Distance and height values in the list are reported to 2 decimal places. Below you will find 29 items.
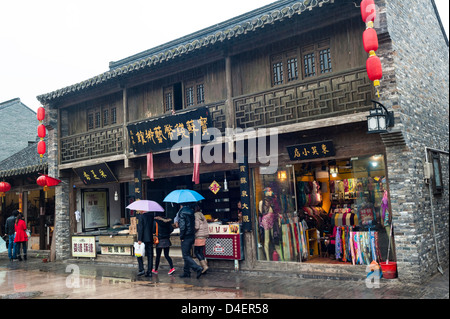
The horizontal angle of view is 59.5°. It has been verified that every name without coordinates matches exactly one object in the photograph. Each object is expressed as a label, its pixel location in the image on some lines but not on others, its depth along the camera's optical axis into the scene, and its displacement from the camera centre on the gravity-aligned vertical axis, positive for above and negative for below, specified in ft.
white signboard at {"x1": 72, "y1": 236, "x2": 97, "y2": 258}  44.68 -3.22
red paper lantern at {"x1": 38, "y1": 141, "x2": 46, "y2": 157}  45.24 +8.36
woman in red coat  48.24 -1.27
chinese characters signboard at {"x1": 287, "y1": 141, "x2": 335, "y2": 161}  29.71 +4.15
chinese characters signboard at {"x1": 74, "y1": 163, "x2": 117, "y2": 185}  43.01 +4.77
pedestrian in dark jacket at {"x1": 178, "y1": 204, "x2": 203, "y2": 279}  31.86 -1.87
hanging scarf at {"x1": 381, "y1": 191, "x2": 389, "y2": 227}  28.89 -0.56
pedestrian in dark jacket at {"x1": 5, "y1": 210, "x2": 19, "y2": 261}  49.49 -1.36
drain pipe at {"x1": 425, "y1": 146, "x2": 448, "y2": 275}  29.17 +1.25
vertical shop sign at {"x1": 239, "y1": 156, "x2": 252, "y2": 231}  33.83 +1.16
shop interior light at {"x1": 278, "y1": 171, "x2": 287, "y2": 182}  32.99 +2.59
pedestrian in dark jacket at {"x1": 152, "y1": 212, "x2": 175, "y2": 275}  33.14 -1.66
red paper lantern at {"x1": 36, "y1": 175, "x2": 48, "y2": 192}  44.14 +4.46
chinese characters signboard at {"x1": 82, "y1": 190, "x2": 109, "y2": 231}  49.26 +1.00
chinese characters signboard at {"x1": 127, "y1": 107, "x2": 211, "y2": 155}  34.58 +7.60
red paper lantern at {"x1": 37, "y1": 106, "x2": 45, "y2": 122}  45.80 +12.35
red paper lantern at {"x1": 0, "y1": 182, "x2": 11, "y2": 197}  51.14 +4.62
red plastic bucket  26.73 -4.72
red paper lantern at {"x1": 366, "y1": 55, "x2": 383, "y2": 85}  24.97 +8.36
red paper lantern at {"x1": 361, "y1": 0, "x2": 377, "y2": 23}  25.04 +12.09
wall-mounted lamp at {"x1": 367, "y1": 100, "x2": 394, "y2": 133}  25.62 +5.26
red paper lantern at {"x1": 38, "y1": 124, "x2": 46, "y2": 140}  45.39 +10.20
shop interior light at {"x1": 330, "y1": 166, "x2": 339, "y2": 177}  37.70 +3.10
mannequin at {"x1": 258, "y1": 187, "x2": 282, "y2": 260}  33.63 -1.05
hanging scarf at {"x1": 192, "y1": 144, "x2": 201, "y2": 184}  34.81 +4.49
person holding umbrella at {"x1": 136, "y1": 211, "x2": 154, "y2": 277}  32.86 -1.54
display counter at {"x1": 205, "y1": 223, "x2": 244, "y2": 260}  34.06 -2.84
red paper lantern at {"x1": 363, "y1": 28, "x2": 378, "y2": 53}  25.08 +10.23
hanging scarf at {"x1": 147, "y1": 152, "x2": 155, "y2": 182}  38.32 +4.77
